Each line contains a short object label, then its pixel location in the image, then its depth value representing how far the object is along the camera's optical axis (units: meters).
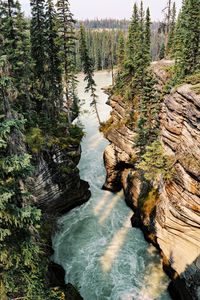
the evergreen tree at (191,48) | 28.67
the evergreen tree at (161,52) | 90.38
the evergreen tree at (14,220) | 10.39
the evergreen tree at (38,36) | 29.35
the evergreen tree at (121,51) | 57.06
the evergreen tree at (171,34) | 57.38
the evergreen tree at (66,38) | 27.86
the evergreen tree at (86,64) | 42.30
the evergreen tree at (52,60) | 29.95
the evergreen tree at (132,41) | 42.14
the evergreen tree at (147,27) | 52.39
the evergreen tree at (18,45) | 25.38
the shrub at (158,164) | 20.19
